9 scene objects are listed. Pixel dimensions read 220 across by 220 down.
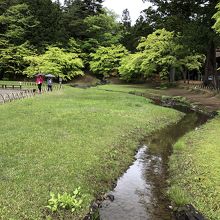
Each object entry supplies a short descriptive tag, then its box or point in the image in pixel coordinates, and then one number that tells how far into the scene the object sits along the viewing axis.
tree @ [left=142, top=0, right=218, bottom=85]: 26.10
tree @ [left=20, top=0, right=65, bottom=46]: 45.98
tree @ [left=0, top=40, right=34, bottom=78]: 44.11
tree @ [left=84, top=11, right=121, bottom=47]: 48.69
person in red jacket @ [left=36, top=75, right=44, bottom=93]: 26.78
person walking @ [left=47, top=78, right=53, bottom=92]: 28.97
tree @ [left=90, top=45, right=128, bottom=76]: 45.15
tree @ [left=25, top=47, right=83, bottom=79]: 40.59
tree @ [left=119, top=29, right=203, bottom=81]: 33.91
